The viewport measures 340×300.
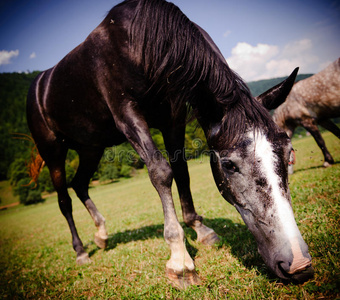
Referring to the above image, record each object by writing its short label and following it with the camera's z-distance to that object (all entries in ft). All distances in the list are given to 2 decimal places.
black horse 4.83
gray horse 18.95
